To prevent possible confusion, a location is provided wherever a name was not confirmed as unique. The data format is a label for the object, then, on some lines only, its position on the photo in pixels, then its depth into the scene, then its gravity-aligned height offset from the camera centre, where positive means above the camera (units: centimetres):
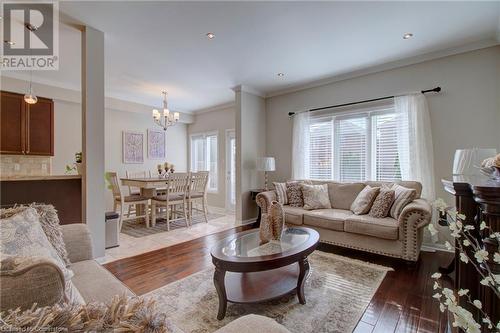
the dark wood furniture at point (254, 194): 461 -54
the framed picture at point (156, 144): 612 +66
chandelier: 467 +113
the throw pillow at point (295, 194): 387 -46
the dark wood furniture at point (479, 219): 94 -25
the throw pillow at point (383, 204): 300 -50
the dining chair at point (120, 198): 415 -55
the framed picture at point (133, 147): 562 +54
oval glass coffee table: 178 -76
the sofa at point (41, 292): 76 -41
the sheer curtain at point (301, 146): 454 +42
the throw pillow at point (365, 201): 320 -48
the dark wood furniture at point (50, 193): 245 -26
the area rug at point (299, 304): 175 -117
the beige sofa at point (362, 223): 263 -73
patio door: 590 -5
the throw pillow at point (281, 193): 394 -44
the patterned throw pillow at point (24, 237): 95 -31
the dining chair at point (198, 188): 480 -43
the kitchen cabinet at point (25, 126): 353 +71
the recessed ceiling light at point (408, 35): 280 +160
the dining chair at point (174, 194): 436 -51
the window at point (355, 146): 369 +37
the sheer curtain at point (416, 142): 328 +35
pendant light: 328 +102
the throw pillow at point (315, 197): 370 -48
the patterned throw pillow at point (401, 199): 287 -41
